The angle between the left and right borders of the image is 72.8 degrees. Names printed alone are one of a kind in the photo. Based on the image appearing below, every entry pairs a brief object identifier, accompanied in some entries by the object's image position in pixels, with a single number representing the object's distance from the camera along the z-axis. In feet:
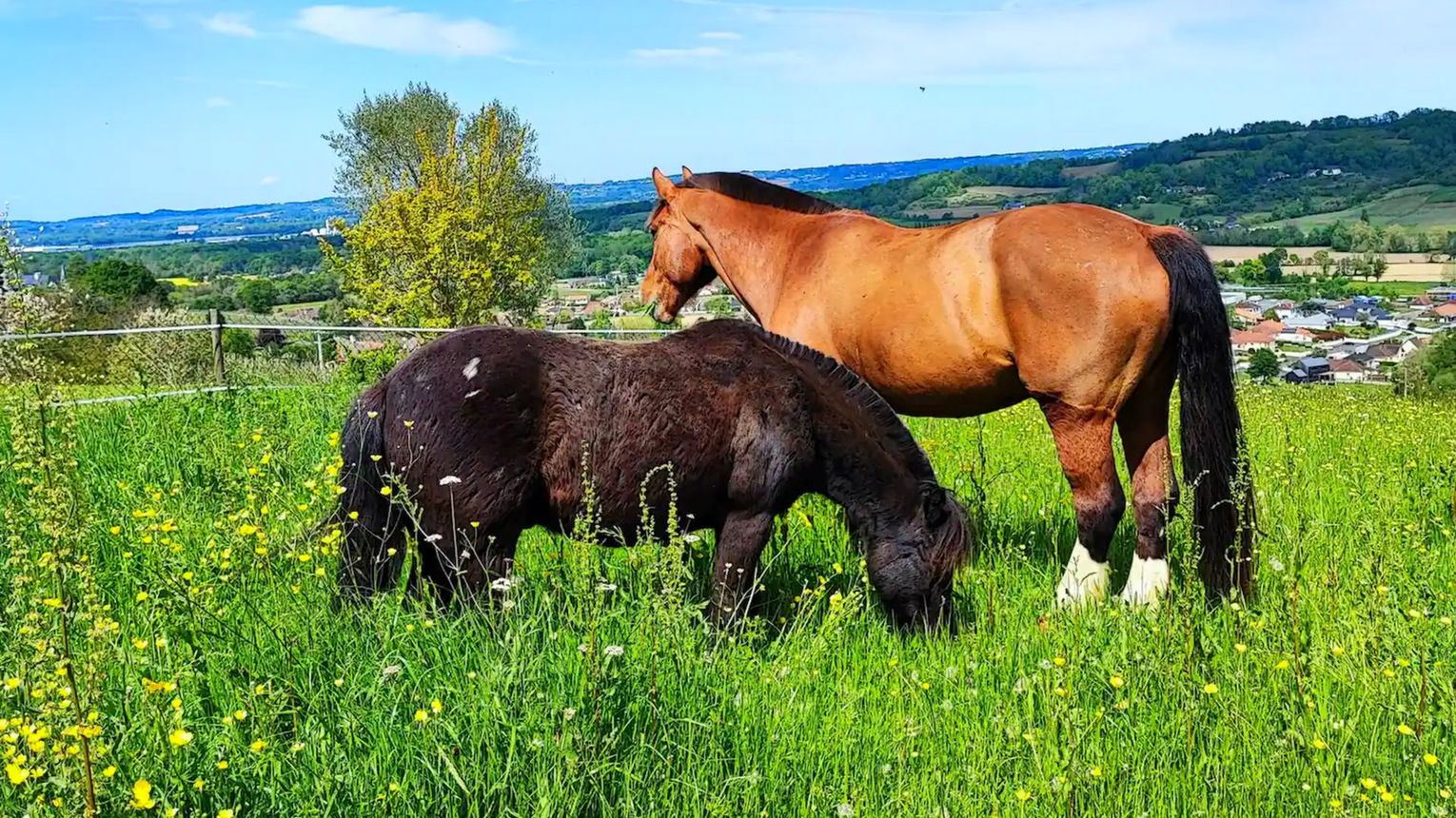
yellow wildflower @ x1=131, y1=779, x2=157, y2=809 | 6.63
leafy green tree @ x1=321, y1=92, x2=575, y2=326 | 116.16
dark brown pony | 12.88
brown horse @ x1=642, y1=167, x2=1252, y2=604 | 15.61
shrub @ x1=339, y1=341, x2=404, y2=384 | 32.19
